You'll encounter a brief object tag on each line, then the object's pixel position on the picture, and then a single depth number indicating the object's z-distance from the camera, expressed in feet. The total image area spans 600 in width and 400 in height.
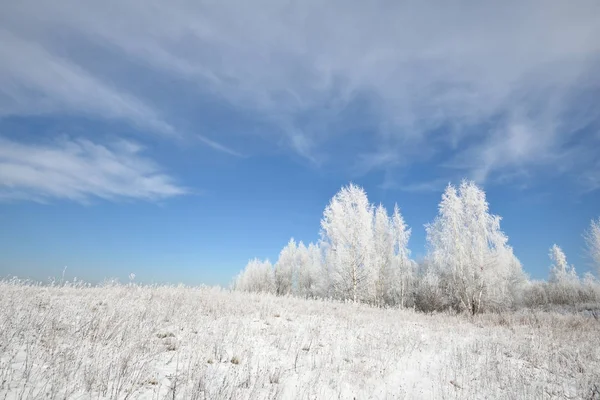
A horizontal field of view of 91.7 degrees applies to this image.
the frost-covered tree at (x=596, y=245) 111.04
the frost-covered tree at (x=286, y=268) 183.83
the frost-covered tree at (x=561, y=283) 131.75
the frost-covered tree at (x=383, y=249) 107.04
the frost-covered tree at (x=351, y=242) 92.22
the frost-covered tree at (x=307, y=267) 176.86
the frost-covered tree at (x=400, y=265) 103.96
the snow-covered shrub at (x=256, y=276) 206.69
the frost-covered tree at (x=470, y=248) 75.61
